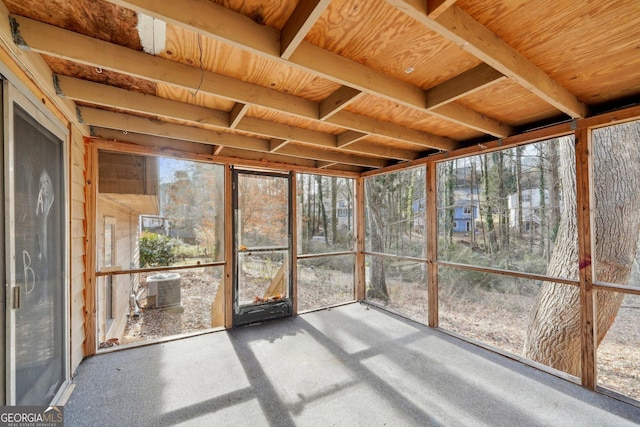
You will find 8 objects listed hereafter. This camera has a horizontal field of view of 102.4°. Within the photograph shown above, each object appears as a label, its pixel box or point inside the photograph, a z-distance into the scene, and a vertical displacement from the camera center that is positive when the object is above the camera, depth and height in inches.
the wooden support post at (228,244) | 141.6 -14.4
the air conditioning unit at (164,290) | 156.1 -44.7
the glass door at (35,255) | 54.7 -8.8
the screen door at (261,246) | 145.6 -17.1
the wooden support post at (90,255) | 109.1 -14.8
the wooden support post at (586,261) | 89.5 -17.5
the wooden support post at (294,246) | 161.0 -18.3
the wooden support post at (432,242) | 141.3 -15.3
